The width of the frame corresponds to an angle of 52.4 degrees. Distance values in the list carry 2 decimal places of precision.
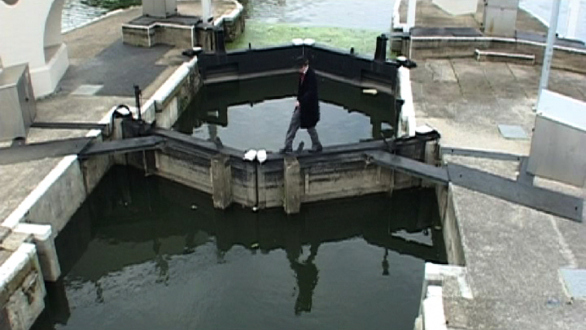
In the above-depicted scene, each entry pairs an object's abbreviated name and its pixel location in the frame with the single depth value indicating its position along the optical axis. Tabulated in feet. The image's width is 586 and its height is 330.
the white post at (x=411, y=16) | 52.24
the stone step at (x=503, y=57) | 47.06
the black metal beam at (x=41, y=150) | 31.04
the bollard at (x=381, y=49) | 48.96
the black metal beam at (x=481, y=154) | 31.14
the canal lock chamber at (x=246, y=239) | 26.10
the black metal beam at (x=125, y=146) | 32.30
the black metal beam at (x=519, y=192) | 26.12
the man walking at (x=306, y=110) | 31.14
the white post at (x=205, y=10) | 55.51
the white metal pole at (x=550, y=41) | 30.01
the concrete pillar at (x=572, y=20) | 49.36
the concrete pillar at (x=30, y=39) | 36.78
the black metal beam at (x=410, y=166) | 29.58
